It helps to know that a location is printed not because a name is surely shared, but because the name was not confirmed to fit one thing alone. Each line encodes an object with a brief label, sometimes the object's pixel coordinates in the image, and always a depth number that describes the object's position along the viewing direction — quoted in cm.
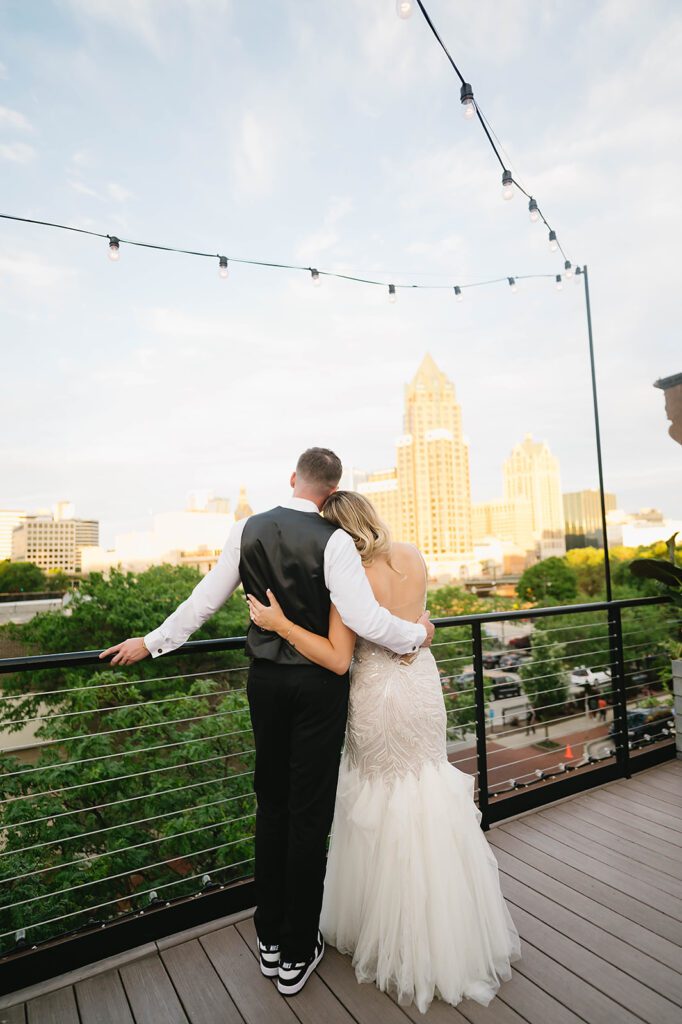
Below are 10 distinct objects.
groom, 153
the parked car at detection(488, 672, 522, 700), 2647
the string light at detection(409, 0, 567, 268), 233
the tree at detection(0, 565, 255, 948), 800
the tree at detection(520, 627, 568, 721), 2684
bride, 154
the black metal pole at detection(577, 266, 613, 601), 646
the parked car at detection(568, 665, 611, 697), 2898
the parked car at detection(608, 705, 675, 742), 2141
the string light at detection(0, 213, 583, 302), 391
